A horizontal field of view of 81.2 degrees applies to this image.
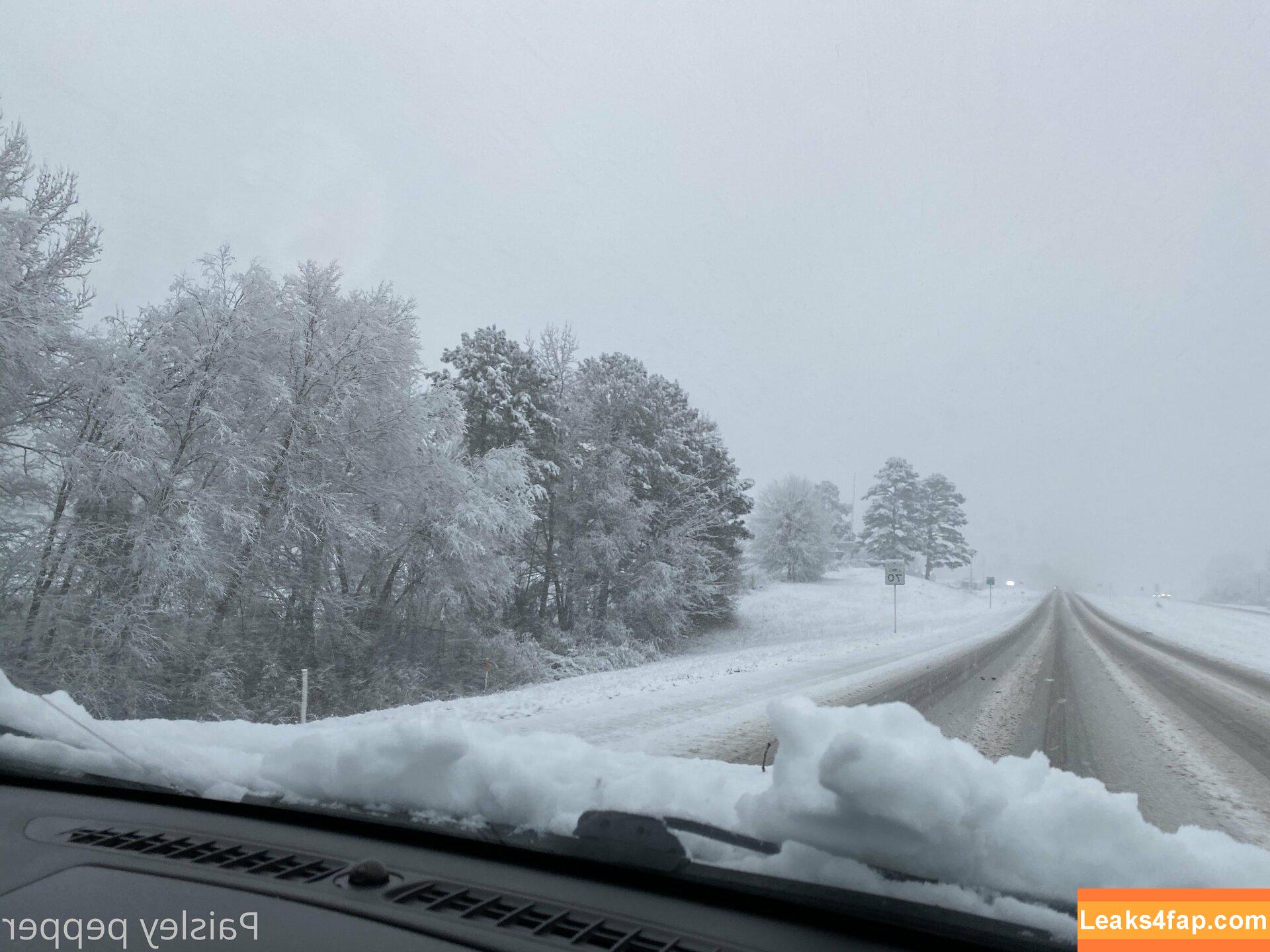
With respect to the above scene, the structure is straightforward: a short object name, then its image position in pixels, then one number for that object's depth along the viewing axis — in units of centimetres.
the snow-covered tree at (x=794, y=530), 3086
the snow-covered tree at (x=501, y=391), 2589
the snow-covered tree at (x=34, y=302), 1217
